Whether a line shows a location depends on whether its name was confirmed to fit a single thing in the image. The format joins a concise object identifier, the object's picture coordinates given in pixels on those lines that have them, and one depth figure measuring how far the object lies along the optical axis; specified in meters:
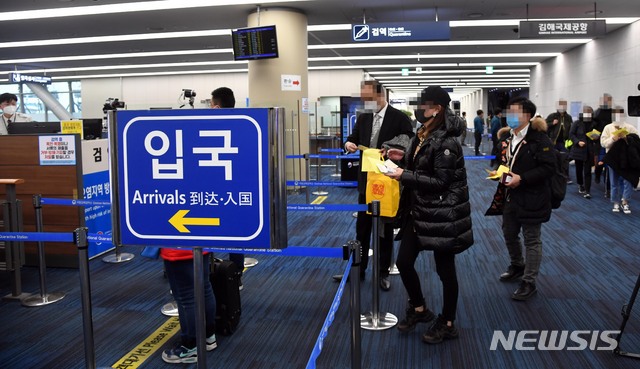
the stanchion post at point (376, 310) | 3.27
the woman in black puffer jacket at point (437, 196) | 2.95
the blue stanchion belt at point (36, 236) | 2.64
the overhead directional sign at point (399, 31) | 9.11
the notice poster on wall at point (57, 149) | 4.90
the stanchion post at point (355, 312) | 2.00
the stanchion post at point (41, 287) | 4.04
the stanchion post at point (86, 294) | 2.22
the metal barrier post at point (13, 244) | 4.12
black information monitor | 9.02
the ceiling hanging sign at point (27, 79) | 17.72
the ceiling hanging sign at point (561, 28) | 9.09
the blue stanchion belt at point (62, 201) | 4.28
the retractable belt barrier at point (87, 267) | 1.91
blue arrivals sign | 1.51
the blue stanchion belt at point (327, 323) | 1.54
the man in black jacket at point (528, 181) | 3.72
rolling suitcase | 3.31
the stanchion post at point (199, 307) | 1.59
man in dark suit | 4.00
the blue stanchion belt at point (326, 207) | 3.62
